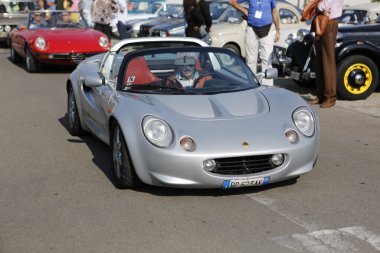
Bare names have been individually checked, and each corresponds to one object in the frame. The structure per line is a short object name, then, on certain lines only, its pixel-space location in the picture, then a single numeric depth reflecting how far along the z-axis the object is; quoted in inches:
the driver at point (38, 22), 631.8
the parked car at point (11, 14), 838.5
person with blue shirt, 424.8
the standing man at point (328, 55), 406.3
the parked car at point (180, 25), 698.2
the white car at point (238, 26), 614.9
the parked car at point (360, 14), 555.9
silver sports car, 220.1
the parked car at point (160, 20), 788.0
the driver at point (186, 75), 268.1
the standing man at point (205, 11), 536.7
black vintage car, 436.5
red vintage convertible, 582.9
